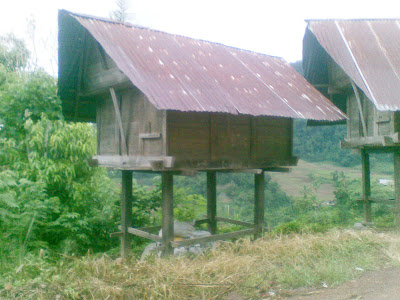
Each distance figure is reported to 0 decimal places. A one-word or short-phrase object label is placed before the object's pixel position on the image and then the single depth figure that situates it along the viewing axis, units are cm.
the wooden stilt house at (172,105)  714
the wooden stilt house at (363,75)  899
